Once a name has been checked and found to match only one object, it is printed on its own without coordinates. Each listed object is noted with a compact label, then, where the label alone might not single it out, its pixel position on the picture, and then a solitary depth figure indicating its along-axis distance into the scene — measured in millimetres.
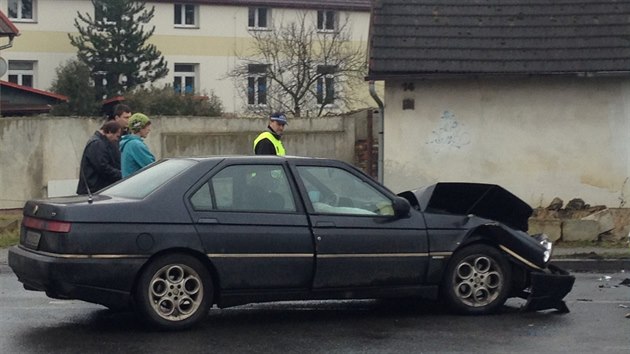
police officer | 12930
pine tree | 49469
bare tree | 38781
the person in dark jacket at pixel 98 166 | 12219
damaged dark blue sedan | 8961
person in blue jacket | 11984
